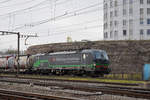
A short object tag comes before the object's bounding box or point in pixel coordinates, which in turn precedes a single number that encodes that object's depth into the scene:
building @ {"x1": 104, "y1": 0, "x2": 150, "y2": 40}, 70.69
